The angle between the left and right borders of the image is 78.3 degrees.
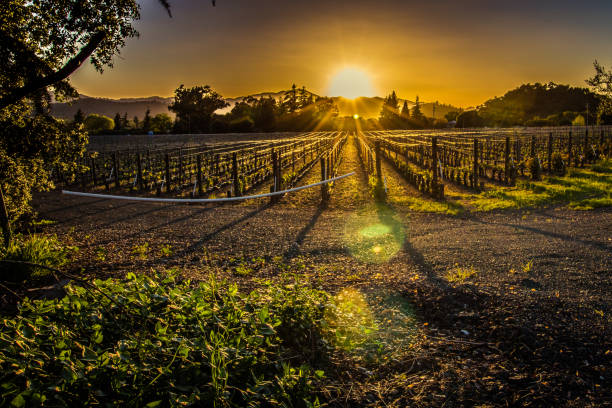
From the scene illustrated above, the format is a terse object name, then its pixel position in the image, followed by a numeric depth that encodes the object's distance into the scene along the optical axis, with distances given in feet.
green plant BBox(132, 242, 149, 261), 22.06
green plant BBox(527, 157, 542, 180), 55.21
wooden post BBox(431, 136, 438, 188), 44.37
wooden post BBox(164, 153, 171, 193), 52.39
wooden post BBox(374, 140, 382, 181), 43.34
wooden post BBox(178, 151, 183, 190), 56.46
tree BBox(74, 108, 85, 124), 194.33
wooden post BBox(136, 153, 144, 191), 55.01
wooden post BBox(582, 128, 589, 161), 70.79
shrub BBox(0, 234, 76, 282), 17.99
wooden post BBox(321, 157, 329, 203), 40.40
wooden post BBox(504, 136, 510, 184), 51.72
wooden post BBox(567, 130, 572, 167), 66.64
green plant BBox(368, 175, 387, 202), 40.93
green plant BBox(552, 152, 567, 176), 60.14
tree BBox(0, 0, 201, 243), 21.80
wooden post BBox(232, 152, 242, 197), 46.78
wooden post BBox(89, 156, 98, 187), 59.87
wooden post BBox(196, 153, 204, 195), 48.67
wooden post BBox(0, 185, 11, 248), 21.54
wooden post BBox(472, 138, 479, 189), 49.37
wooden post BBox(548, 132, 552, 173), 61.41
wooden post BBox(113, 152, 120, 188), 58.02
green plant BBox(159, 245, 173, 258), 22.53
